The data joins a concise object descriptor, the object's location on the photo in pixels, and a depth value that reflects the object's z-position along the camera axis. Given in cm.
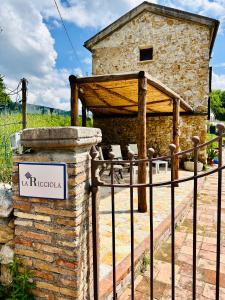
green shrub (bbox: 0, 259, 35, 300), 194
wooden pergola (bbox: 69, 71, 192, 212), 434
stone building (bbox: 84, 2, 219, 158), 1005
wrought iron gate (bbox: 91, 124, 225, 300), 165
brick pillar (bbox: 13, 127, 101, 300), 179
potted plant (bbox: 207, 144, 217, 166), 1151
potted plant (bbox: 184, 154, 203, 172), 970
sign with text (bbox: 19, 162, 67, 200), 180
